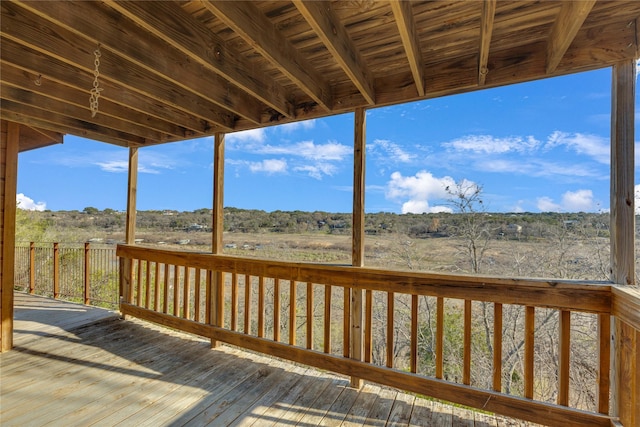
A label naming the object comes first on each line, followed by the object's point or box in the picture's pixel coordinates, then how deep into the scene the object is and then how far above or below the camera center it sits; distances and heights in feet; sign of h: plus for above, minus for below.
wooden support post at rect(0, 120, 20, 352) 8.58 -0.18
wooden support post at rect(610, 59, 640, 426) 4.89 +0.24
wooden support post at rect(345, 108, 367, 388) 7.41 +0.00
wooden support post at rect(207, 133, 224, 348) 9.77 -0.08
